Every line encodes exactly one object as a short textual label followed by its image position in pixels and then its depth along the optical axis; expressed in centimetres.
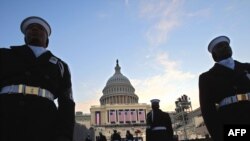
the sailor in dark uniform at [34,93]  181
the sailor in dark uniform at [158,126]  571
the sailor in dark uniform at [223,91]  255
